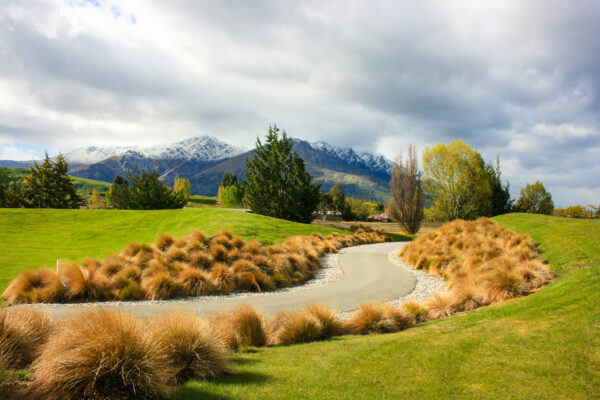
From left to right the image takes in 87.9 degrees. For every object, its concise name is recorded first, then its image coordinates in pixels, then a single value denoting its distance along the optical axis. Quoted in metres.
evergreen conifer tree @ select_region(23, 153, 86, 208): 35.62
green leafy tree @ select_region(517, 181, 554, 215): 42.16
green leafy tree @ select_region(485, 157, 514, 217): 37.25
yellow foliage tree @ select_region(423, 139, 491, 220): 34.03
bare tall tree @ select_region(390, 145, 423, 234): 32.59
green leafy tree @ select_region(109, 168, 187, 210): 37.88
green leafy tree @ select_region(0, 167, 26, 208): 35.97
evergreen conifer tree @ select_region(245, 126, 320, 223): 34.31
